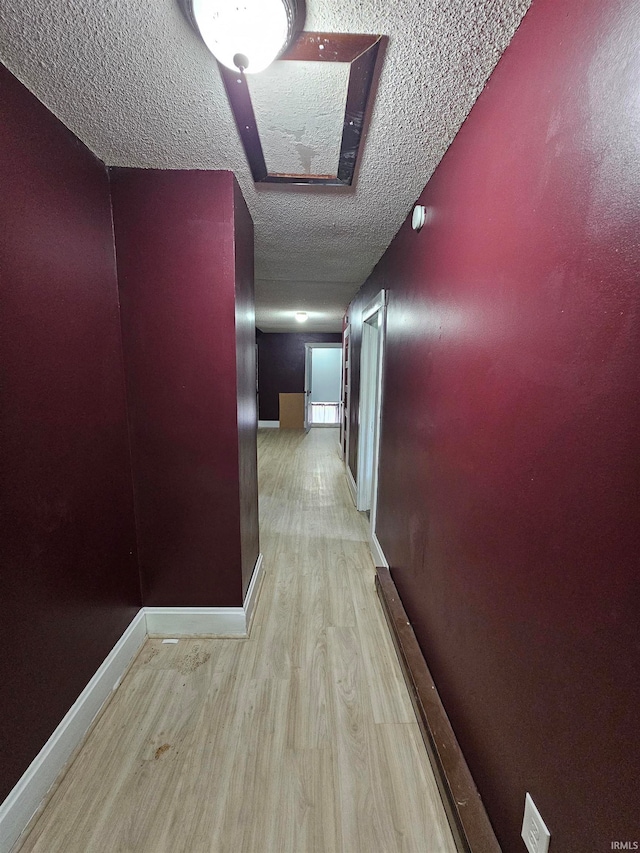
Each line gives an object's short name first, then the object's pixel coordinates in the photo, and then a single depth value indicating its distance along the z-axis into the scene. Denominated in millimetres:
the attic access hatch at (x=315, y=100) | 880
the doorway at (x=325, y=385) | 9750
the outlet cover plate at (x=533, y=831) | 715
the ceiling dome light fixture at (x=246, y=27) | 758
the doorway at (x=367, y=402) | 3057
